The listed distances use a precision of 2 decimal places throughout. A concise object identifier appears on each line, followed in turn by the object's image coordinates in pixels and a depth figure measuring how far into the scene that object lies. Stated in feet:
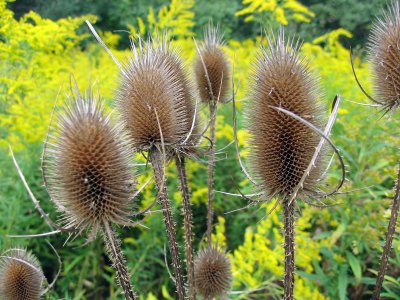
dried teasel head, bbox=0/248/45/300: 0.76
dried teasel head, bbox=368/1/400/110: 0.72
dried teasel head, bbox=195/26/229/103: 0.93
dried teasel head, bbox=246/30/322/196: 0.64
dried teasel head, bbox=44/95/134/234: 0.58
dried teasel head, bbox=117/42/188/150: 0.68
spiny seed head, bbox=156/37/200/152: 0.76
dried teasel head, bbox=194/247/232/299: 0.88
